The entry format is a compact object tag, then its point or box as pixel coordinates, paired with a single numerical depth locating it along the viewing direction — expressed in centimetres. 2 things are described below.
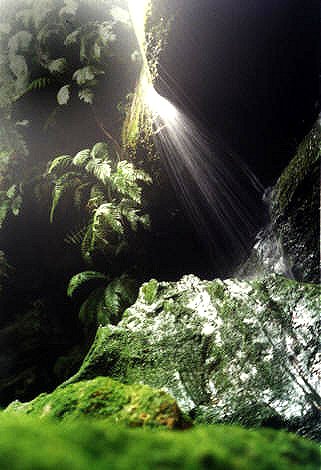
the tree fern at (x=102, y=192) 434
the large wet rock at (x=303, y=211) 278
